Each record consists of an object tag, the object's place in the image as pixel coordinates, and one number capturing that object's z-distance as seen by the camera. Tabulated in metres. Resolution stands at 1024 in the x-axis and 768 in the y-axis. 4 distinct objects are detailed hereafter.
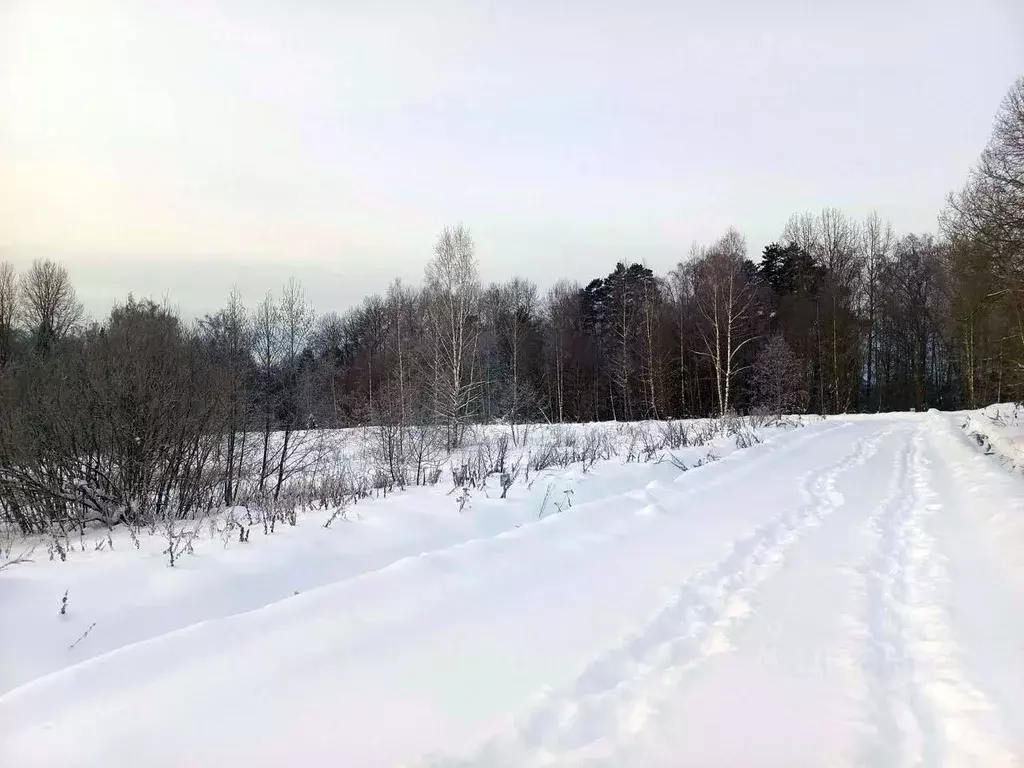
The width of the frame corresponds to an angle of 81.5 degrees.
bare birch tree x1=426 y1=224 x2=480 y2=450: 25.06
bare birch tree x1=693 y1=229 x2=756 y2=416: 32.31
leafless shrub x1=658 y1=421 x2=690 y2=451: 13.92
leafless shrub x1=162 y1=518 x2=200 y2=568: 5.05
